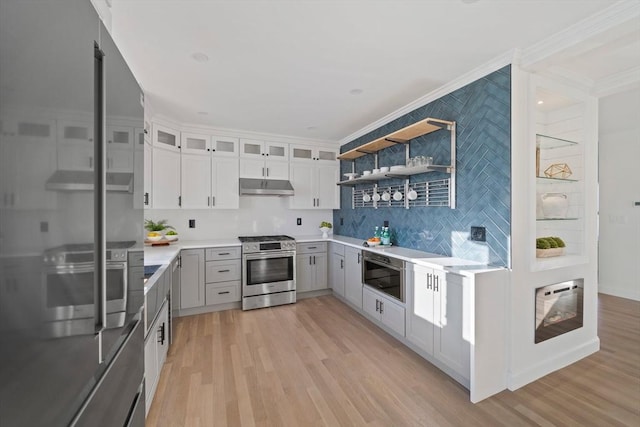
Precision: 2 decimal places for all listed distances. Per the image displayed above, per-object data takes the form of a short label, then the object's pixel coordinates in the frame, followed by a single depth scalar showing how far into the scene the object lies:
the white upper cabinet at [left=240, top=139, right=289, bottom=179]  4.40
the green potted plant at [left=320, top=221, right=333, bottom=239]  4.79
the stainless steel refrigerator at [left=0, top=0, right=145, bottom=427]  0.38
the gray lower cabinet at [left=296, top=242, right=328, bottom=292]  4.34
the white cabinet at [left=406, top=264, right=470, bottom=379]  2.21
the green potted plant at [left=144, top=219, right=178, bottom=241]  3.66
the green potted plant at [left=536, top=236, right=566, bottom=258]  2.48
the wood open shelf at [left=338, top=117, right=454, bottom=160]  2.75
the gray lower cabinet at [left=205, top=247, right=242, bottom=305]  3.80
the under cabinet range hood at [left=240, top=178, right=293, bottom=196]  4.25
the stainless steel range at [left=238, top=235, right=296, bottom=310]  3.92
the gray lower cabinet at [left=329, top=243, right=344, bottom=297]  4.15
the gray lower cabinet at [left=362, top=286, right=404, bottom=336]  2.92
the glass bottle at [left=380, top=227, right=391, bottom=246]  3.66
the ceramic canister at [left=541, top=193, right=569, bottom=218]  2.49
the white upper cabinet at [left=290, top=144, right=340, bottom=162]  4.73
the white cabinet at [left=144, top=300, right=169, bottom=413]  1.91
